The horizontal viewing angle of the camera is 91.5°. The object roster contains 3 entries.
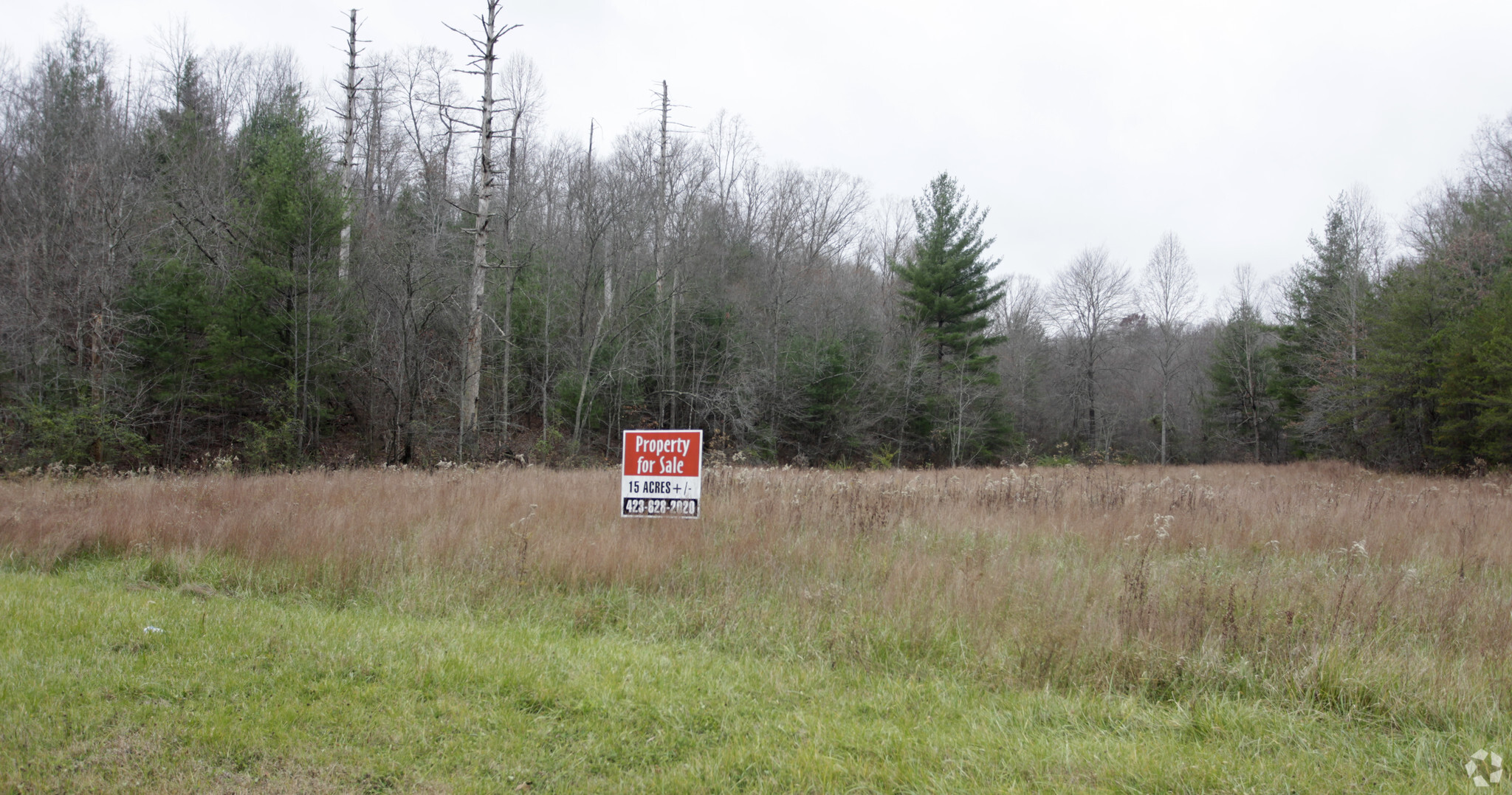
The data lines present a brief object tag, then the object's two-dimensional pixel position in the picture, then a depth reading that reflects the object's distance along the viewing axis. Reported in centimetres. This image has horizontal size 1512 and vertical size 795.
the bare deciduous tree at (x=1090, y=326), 4433
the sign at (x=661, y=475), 821
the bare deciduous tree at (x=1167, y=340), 4512
